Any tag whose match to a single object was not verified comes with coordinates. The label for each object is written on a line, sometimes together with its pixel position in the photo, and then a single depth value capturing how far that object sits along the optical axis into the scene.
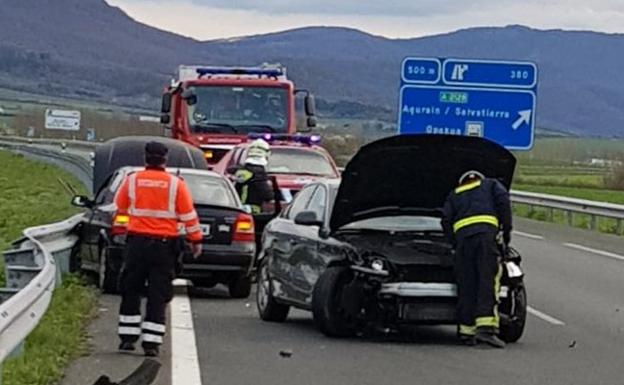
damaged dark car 14.54
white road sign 77.00
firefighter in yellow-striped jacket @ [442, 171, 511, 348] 14.41
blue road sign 33.31
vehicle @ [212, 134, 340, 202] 24.28
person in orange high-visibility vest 13.17
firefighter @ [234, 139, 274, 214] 21.48
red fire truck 30.11
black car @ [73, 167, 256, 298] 18.06
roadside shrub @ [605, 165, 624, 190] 55.53
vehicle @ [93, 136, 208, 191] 26.14
